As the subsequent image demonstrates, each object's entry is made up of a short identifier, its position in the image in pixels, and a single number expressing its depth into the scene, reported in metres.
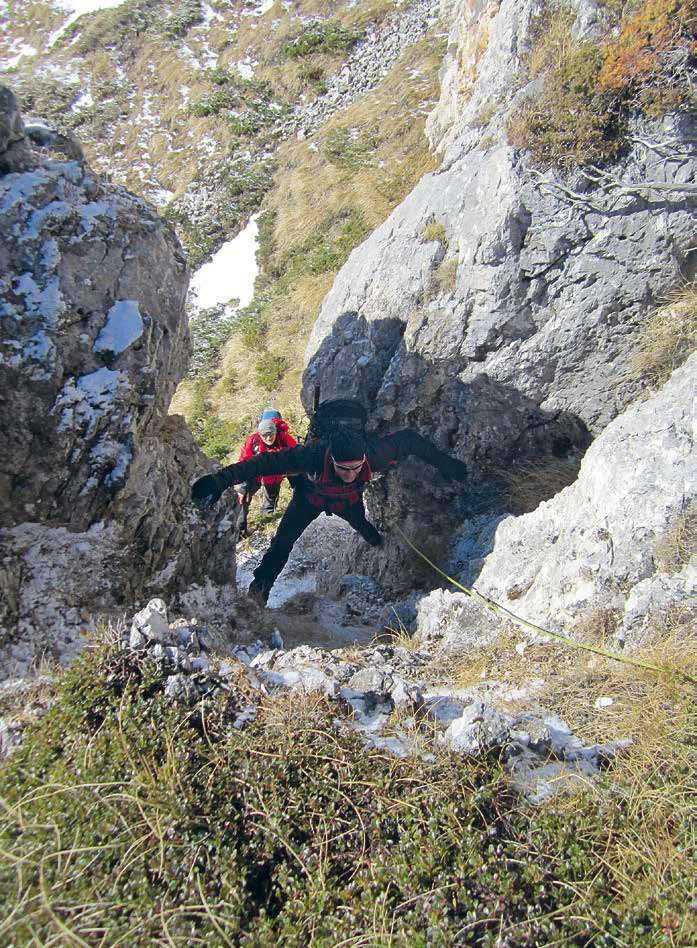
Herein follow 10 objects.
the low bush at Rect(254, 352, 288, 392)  12.71
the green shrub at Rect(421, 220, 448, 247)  7.02
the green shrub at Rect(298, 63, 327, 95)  19.89
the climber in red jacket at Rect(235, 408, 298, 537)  6.99
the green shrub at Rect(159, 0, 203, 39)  23.59
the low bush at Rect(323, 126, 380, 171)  16.14
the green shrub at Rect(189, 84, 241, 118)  20.45
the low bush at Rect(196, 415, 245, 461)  11.95
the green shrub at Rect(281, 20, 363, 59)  20.11
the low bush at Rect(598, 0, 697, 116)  5.20
